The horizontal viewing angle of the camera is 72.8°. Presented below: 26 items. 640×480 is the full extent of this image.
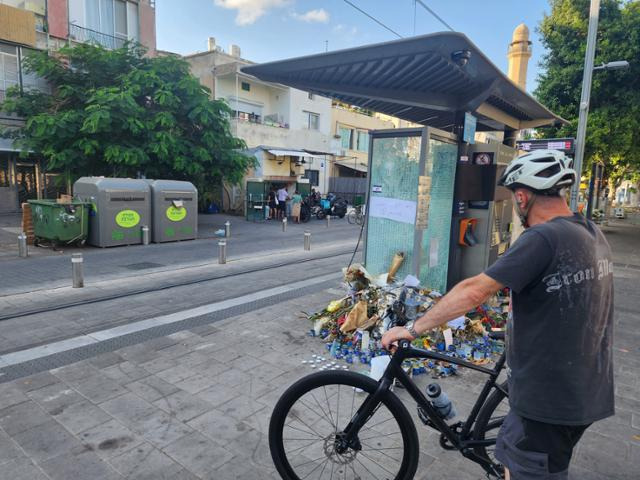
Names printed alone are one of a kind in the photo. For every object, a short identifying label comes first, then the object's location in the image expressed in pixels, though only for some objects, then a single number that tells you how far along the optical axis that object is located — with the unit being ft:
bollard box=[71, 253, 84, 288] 23.98
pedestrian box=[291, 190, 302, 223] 65.46
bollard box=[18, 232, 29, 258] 31.76
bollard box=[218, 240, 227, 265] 31.94
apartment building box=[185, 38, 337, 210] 73.15
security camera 13.07
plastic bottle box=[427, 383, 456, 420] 8.09
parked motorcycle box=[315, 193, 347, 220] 72.54
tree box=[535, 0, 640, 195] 42.09
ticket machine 18.89
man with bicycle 5.74
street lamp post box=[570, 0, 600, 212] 31.81
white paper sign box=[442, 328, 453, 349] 15.07
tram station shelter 15.19
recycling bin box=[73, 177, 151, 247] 36.24
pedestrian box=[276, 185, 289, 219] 67.26
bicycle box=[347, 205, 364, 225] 66.49
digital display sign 31.22
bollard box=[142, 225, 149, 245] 38.78
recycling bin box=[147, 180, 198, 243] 40.11
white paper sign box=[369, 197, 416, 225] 16.97
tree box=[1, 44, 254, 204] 42.63
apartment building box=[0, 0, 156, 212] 53.62
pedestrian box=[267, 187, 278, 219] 67.54
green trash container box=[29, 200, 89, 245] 34.22
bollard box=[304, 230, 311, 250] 39.24
